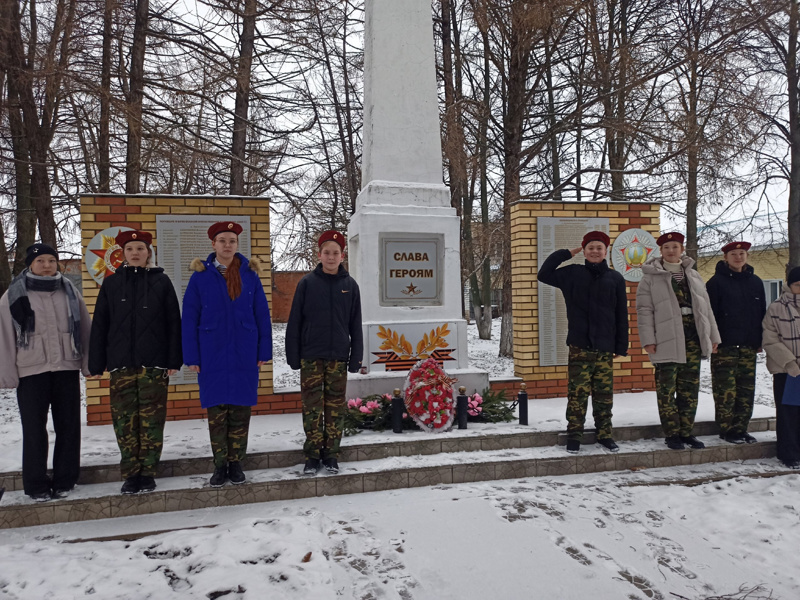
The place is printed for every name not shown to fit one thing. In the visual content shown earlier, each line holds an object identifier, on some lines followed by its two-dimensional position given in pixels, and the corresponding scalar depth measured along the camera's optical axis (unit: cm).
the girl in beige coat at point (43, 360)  332
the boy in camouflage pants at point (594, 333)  417
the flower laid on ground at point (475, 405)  479
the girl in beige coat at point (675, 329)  419
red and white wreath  447
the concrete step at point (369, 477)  327
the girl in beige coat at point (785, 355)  411
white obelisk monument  521
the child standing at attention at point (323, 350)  378
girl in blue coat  349
